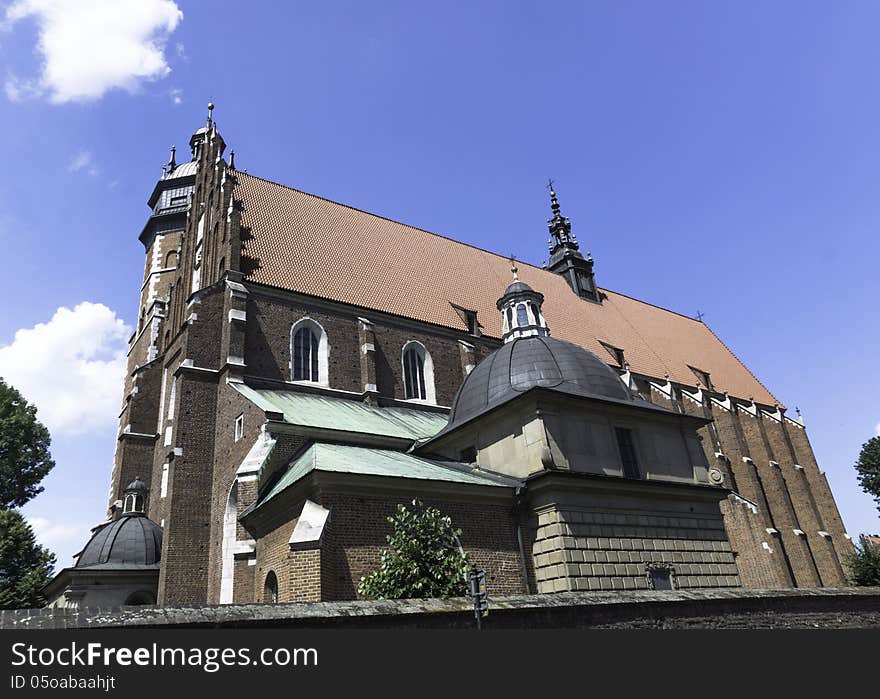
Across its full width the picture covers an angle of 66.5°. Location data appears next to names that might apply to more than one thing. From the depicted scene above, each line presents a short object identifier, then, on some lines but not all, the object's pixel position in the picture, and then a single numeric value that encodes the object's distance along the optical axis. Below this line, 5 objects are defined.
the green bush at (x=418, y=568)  12.16
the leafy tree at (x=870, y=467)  41.91
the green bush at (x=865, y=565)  23.20
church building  15.90
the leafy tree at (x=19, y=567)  22.95
